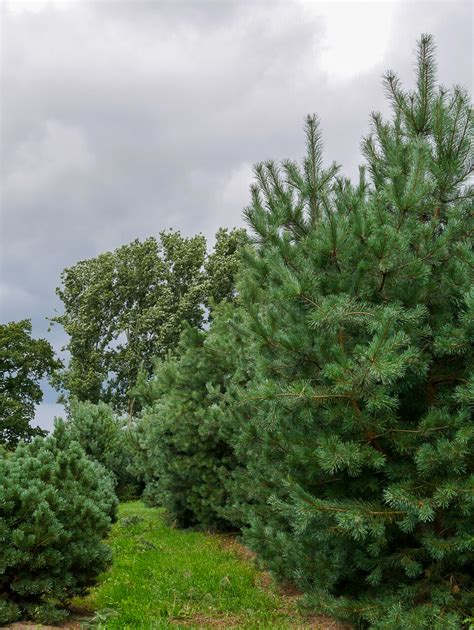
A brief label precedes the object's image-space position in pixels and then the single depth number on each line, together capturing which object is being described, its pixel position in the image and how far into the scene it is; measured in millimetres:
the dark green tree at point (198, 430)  11484
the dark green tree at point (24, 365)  31594
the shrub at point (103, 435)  18641
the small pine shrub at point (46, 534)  6020
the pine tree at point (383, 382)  4883
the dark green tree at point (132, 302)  30906
